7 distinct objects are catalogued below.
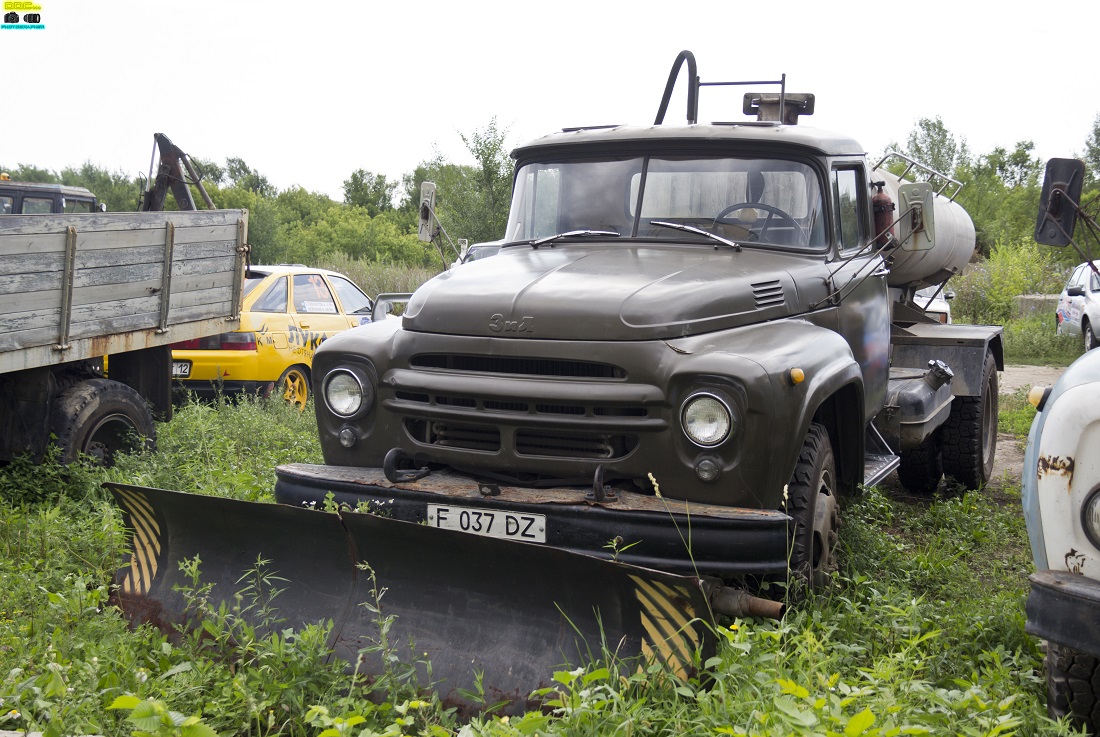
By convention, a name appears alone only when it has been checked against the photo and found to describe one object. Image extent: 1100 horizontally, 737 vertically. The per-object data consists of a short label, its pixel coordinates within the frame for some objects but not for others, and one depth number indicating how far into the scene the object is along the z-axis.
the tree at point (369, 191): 65.81
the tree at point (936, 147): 55.84
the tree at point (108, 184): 46.06
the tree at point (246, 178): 66.12
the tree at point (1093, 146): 47.31
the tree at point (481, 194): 23.44
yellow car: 9.74
